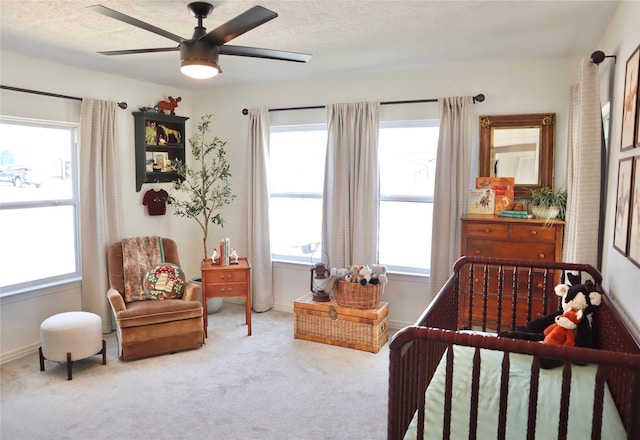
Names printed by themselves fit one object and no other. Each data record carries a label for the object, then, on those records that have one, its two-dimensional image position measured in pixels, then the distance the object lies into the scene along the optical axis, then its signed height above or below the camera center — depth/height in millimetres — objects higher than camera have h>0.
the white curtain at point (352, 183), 4230 +48
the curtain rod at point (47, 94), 3518 +748
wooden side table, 4051 -841
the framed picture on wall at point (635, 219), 1808 -117
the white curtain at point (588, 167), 2465 +124
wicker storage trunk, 3756 -1144
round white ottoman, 3262 -1090
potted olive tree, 4676 +55
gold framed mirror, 3680 +333
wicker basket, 3786 -880
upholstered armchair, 3504 -1068
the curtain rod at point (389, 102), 3842 +781
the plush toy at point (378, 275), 3840 -731
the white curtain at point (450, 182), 3869 +59
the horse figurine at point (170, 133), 4766 +566
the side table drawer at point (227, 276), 4062 -787
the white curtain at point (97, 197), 4016 -95
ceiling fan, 2021 +732
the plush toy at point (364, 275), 3775 -712
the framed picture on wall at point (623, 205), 1978 -67
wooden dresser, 3232 -428
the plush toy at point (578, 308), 2098 -551
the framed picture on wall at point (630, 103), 1913 +379
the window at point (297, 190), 4707 -25
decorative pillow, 3941 -829
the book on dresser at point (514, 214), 3455 -186
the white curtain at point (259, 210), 4730 -233
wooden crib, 1269 -640
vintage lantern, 3998 -831
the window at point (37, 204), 3664 -148
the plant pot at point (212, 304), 4742 -1213
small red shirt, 4656 -145
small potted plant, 3430 -110
